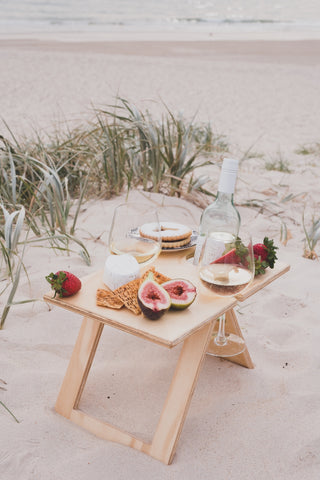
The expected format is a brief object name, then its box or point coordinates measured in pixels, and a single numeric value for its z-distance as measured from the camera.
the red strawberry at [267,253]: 2.13
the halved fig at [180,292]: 1.79
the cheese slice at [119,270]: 1.92
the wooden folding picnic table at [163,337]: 1.72
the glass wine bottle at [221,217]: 2.22
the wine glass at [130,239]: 2.11
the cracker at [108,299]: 1.80
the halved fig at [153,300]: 1.70
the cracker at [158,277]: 1.99
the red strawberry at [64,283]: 1.80
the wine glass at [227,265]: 1.87
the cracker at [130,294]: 1.78
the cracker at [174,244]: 2.26
